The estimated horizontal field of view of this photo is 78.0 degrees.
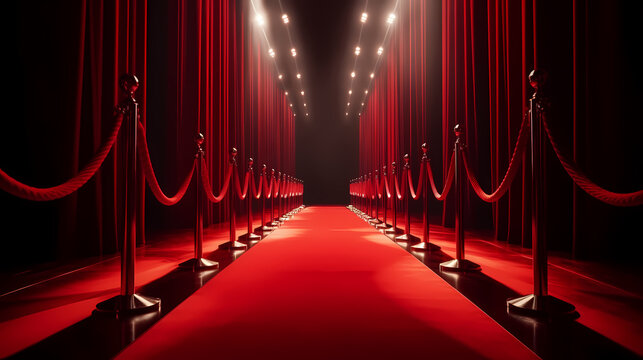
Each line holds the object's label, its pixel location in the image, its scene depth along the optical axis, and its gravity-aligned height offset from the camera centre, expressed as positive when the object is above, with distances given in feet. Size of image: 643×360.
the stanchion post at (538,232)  6.97 -0.85
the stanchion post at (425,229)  14.16 -1.66
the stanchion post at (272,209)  24.61 -1.72
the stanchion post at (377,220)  25.77 -2.49
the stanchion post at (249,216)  17.78 -1.51
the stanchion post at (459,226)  10.67 -1.15
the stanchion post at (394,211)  20.18 -1.45
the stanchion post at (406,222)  17.24 -1.71
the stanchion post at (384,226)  22.86 -2.49
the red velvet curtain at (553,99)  11.27 +3.08
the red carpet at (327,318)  5.38 -2.27
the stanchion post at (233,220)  14.89 -1.41
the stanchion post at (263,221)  21.09 -2.09
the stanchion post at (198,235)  11.05 -1.49
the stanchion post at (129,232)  7.07 -0.91
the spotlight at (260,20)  37.21 +15.60
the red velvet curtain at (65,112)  11.13 +2.11
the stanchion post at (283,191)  29.27 -0.62
